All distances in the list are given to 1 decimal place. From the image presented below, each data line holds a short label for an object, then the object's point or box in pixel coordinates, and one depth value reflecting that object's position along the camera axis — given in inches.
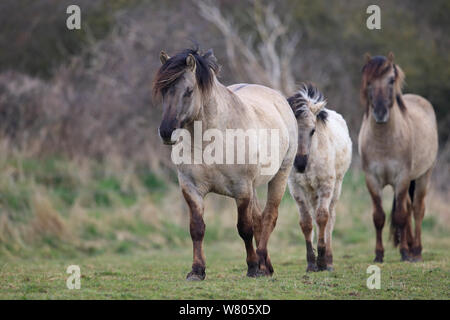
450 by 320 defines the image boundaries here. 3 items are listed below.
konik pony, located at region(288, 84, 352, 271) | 629.0
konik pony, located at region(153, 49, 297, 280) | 495.8
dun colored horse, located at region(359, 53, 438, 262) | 729.6
